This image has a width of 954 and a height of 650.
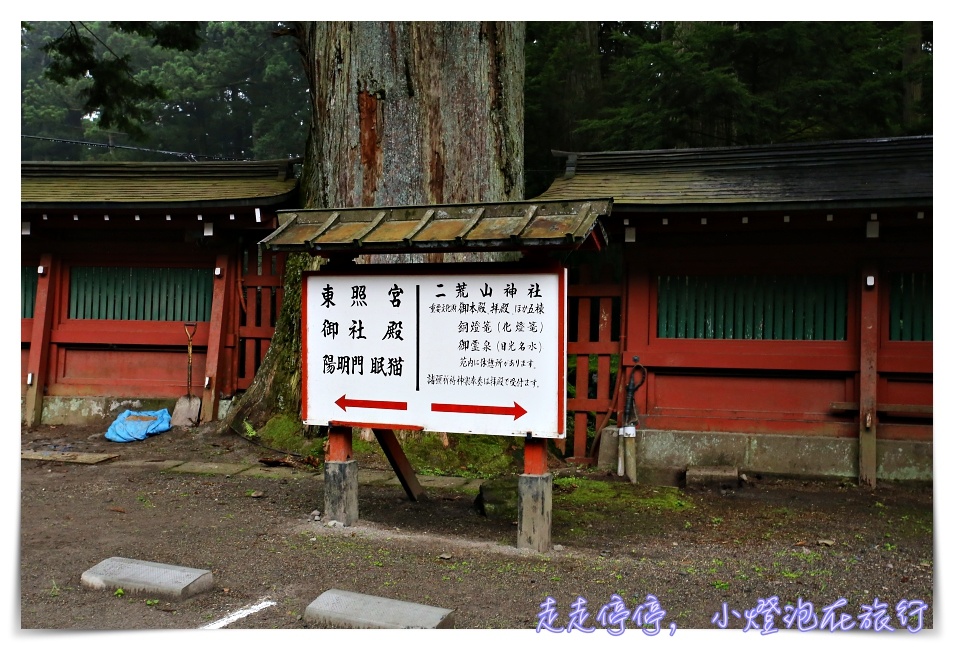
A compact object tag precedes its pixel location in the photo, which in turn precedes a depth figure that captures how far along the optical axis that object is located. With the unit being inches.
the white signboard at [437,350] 210.4
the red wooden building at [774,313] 327.0
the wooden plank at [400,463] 244.1
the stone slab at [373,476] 305.9
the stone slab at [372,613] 157.2
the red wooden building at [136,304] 408.2
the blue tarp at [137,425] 386.0
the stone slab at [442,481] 299.2
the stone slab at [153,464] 329.4
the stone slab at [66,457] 339.6
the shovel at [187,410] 401.4
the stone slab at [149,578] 179.0
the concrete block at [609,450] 357.7
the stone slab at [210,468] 320.2
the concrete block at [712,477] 329.1
